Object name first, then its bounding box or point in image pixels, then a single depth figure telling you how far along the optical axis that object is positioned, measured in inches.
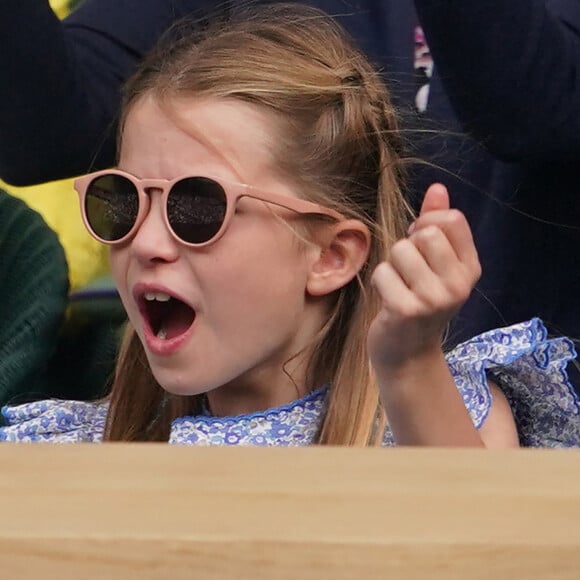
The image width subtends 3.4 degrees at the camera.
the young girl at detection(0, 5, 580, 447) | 276.1
